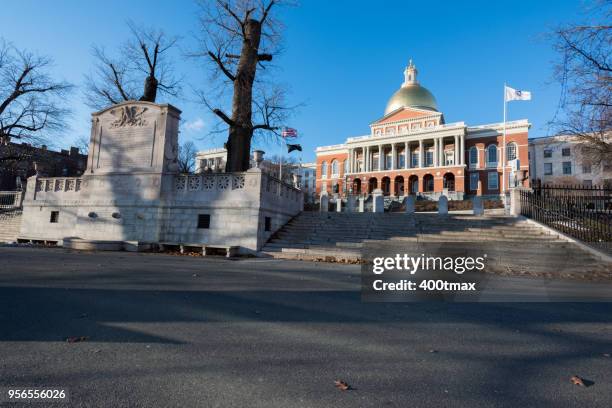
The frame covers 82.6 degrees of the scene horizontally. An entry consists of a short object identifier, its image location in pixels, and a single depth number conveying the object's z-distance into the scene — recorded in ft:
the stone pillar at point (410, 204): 76.69
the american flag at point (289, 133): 108.55
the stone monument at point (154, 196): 51.93
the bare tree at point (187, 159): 169.72
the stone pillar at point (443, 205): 74.02
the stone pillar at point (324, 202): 86.89
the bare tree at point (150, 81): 75.72
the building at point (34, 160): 101.95
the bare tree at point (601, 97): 32.10
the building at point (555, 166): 204.44
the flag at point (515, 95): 123.75
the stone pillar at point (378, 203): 80.23
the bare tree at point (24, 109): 92.17
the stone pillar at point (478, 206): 66.49
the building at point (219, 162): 248.11
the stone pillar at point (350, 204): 96.96
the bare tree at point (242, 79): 62.49
